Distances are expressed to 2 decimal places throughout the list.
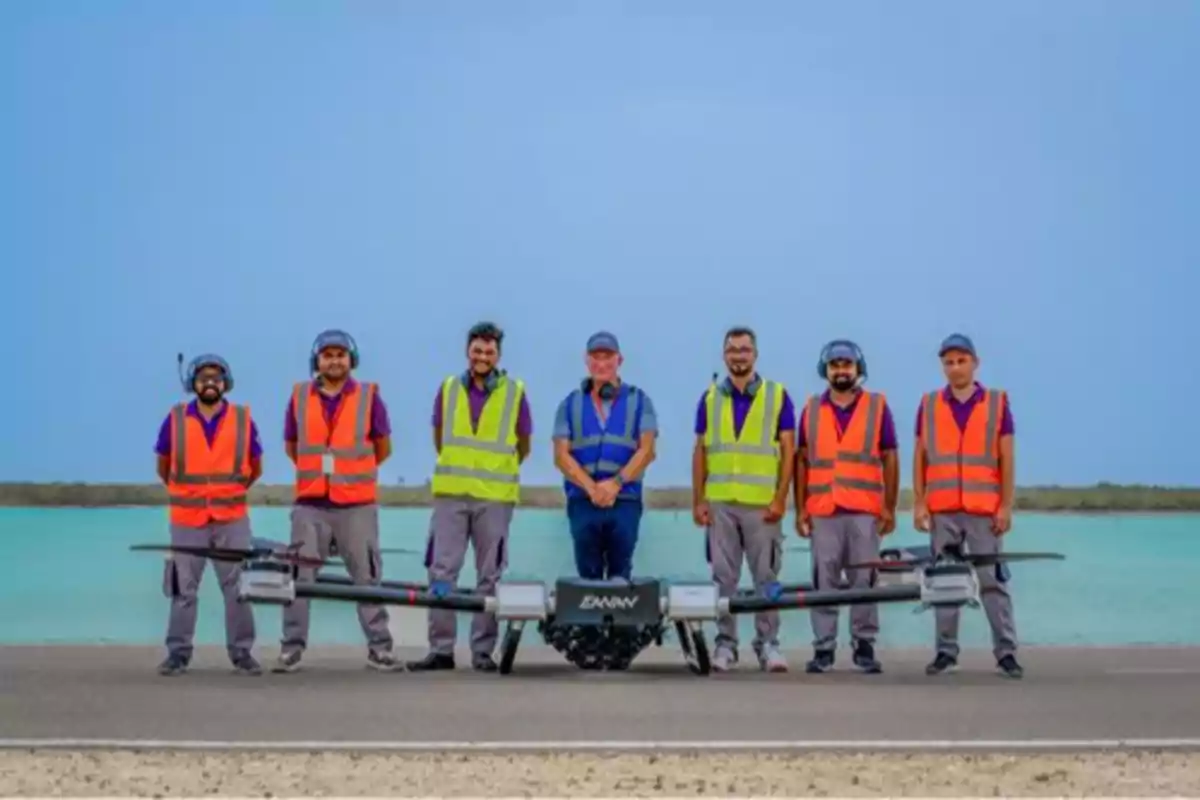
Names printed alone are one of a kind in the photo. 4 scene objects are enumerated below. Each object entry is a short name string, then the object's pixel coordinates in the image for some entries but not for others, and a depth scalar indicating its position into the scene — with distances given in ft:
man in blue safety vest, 59.36
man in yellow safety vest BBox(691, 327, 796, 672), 60.49
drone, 56.80
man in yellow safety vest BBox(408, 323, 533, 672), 60.39
